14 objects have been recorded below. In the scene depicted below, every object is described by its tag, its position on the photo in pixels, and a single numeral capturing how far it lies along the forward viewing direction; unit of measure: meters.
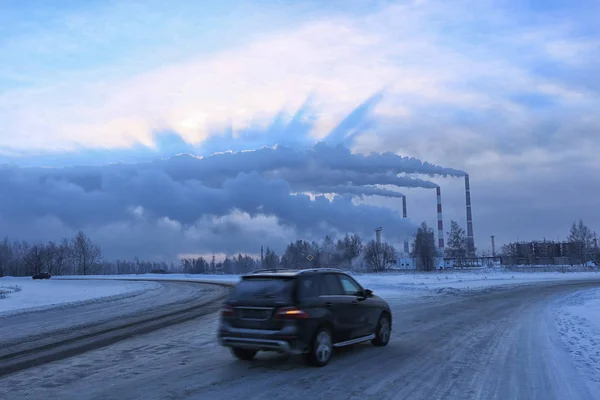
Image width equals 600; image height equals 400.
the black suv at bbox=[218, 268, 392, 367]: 8.90
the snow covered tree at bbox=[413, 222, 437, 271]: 111.75
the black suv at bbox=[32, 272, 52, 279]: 91.62
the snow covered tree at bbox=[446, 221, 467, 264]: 138.50
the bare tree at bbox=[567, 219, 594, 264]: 136.25
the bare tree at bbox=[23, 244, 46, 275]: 138.62
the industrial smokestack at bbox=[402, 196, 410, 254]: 126.69
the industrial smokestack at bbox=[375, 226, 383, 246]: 125.00
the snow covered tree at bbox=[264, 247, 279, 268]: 135.12
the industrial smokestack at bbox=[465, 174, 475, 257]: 125.81
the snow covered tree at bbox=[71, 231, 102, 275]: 142.38
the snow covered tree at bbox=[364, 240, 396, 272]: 118.88
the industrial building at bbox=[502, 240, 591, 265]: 119.75
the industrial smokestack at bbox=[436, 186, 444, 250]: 121.99
